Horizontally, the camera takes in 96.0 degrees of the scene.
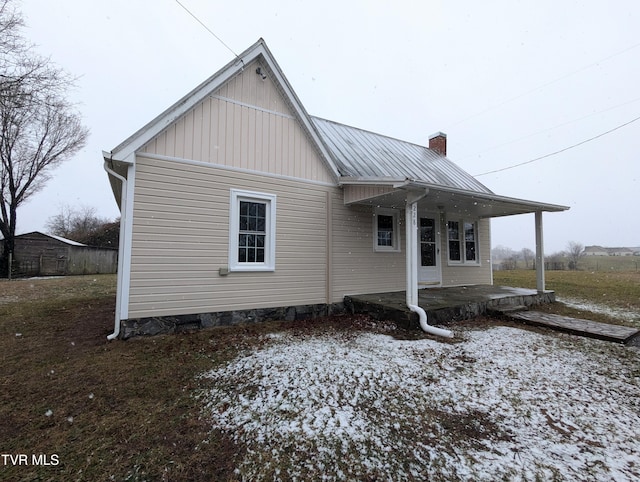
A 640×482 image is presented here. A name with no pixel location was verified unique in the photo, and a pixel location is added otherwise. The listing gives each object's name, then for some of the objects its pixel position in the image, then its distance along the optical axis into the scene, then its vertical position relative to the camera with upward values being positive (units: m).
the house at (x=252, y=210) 4.99 +1.06
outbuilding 18.08 -0.02
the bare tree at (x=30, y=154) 17.58 +6.60
